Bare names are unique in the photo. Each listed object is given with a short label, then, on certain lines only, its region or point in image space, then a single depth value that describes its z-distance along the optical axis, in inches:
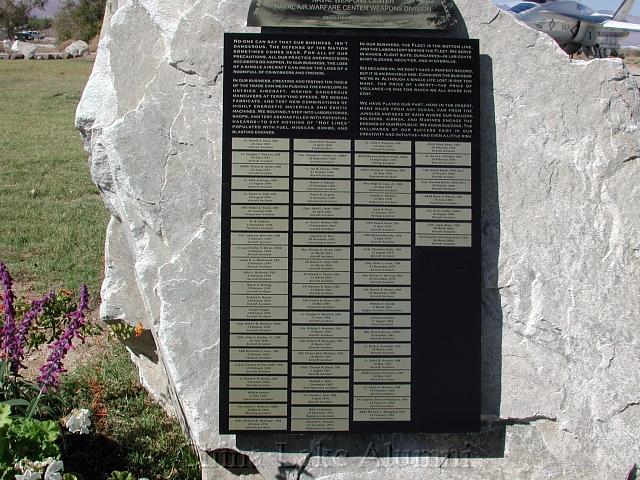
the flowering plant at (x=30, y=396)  114.4
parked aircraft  1064.8
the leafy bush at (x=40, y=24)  2785.4
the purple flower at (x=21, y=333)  136.2
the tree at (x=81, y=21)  1624.0
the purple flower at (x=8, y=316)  134.1
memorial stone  131.6
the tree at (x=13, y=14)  2091.5
